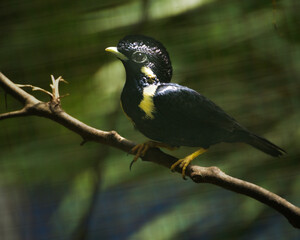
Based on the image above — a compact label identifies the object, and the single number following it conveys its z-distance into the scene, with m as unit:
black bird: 4.31
